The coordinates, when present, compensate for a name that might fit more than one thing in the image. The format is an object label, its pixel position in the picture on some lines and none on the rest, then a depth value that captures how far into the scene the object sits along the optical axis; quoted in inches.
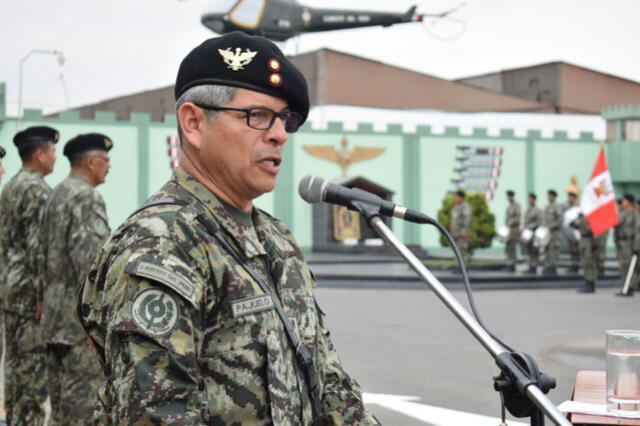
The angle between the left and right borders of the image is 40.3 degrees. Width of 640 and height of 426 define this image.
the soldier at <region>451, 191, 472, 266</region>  775.1
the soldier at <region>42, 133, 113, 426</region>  176.4
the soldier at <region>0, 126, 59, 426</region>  199.8
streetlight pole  1328.9
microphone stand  68.1
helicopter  1269.7
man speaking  66.4
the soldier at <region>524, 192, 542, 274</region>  817.5
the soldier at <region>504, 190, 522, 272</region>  847.7
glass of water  101.9
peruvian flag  644.1
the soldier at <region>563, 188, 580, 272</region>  827.7
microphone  87.2
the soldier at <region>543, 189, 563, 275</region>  807.7
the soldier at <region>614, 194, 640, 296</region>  662.5
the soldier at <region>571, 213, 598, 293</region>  650.2
